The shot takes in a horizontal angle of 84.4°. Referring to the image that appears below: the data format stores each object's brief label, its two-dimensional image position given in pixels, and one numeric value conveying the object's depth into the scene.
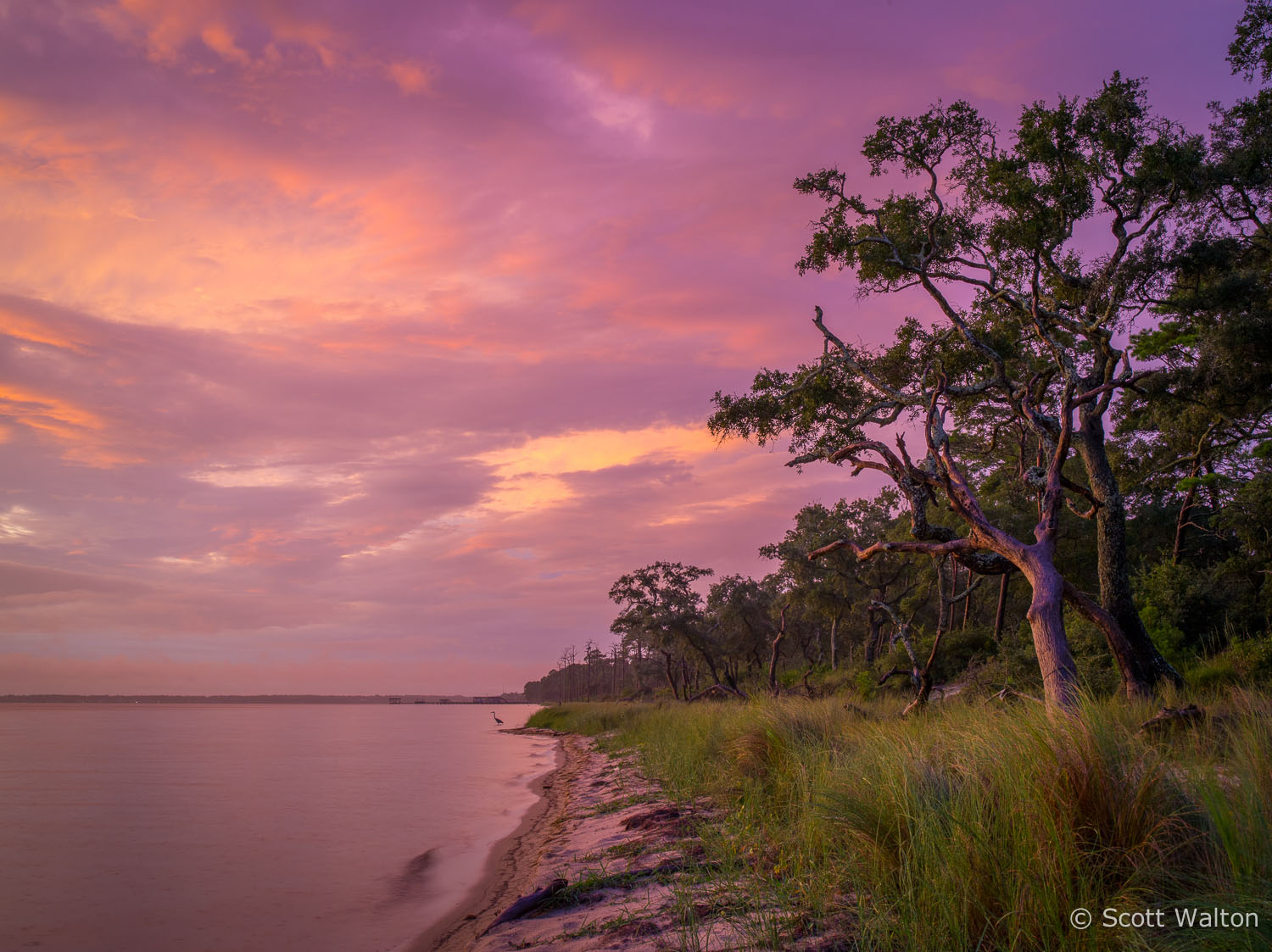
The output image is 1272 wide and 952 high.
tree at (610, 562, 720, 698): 46.16
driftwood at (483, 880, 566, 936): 6.47
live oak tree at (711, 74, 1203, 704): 12.72
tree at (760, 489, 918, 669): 37.66
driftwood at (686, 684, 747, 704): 30.92
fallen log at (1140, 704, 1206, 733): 7.36
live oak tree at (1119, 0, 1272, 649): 14.83
